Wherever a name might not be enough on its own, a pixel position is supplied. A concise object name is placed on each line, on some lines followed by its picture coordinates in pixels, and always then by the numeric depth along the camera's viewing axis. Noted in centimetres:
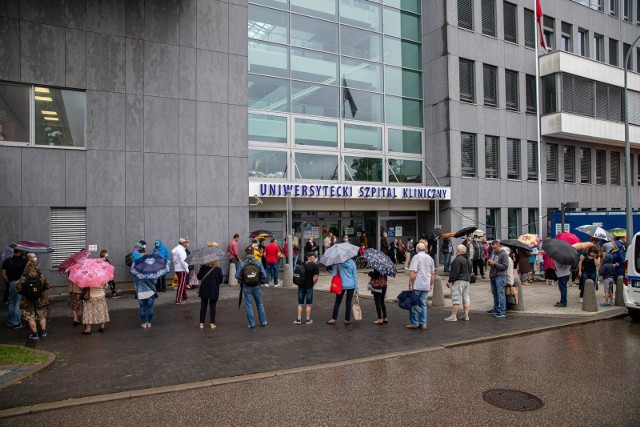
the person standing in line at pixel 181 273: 1395
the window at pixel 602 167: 3112
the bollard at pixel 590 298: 1180
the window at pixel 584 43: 3045
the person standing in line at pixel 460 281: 1071
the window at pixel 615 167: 3195
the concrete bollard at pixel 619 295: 1256
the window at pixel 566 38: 2930
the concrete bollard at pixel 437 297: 1290
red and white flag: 2575
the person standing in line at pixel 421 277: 1011
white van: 1079
